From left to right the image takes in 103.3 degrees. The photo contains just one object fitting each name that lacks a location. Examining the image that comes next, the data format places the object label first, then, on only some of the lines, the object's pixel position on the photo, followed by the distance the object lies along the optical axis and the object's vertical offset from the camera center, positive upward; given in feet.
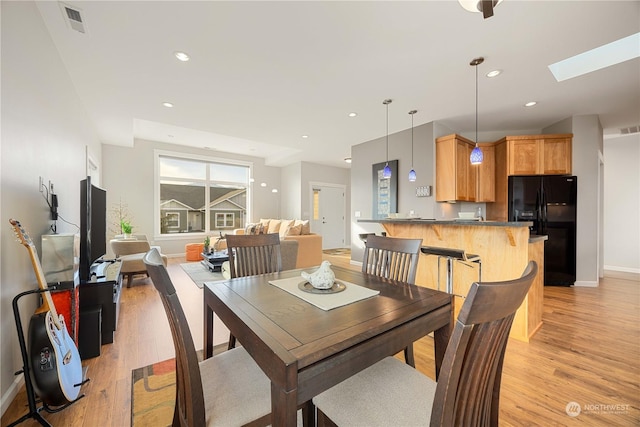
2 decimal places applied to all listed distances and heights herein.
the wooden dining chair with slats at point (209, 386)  2.71 -2.25
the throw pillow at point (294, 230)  17.16 -1.18
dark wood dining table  2.44 -1.36
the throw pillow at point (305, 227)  17.74 -1.05
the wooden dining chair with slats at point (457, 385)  2.01 -1.70
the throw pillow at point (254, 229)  18.64 -1.19
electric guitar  4.62 -2.61
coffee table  14.53 -2.73
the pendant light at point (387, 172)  13.25 +2.11
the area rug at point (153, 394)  4.68 -3.75
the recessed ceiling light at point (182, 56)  8.04 +5.08
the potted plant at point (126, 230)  15.77 -1.02
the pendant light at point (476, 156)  9.96 +2.19
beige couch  16.36 -2.06
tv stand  7.02 -2.43
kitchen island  7.48 -1.35
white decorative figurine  4.31 -1.13
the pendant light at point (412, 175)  13.35 +1.94
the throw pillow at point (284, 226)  18.83 -1.01
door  26.32 -0.15
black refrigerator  13.37 -0.20
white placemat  3.70 -1.32
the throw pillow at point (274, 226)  20.77 -1.08
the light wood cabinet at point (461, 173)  13.64 +2.24
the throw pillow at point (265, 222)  22.25 -0.82
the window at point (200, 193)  21.38 +1.85
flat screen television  7.01 -0.40
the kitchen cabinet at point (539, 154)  13.57 +3.12
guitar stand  4.34 -3.03
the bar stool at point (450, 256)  6.96 -1.23
